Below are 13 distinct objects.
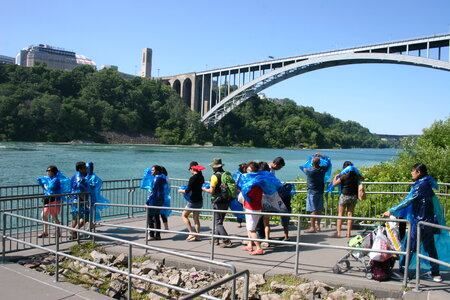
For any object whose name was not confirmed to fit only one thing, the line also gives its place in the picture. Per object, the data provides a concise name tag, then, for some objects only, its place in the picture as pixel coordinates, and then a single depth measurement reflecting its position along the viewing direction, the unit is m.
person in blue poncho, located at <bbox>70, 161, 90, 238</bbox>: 6.64
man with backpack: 5.98
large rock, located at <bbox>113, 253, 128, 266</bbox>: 5.72
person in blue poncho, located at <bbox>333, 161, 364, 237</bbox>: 6.18
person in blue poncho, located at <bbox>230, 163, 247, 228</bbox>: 6.49
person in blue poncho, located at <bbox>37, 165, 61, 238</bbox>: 6.61
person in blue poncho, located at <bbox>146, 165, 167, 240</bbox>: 6.65
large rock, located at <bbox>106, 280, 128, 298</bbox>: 5.07
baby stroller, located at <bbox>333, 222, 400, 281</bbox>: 4.33
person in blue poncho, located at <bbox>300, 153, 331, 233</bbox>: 6.55
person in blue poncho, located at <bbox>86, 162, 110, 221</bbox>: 6.94
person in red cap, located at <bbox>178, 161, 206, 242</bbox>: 6.38
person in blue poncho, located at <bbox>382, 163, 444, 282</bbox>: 4.21
